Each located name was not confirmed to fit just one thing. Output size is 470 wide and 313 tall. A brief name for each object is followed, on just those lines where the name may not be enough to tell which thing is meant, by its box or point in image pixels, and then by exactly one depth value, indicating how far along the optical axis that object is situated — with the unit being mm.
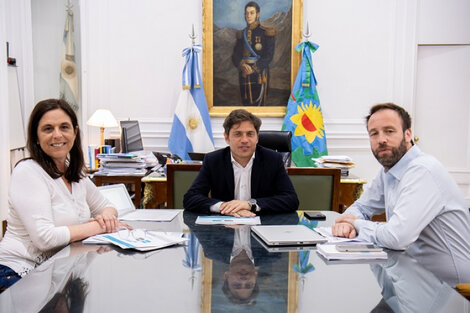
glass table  1040
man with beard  1649
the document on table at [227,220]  1963
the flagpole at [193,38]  5115
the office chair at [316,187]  2867
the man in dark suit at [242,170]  2539
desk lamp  4879
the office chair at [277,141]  4094
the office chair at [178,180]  2861
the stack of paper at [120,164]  4051
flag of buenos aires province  5199
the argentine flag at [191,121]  5184
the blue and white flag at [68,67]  5469
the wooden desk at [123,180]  3986
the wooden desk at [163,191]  3625
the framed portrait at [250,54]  5434
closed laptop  1619
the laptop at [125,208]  2105
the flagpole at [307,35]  5156
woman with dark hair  1629
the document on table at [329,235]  1678
